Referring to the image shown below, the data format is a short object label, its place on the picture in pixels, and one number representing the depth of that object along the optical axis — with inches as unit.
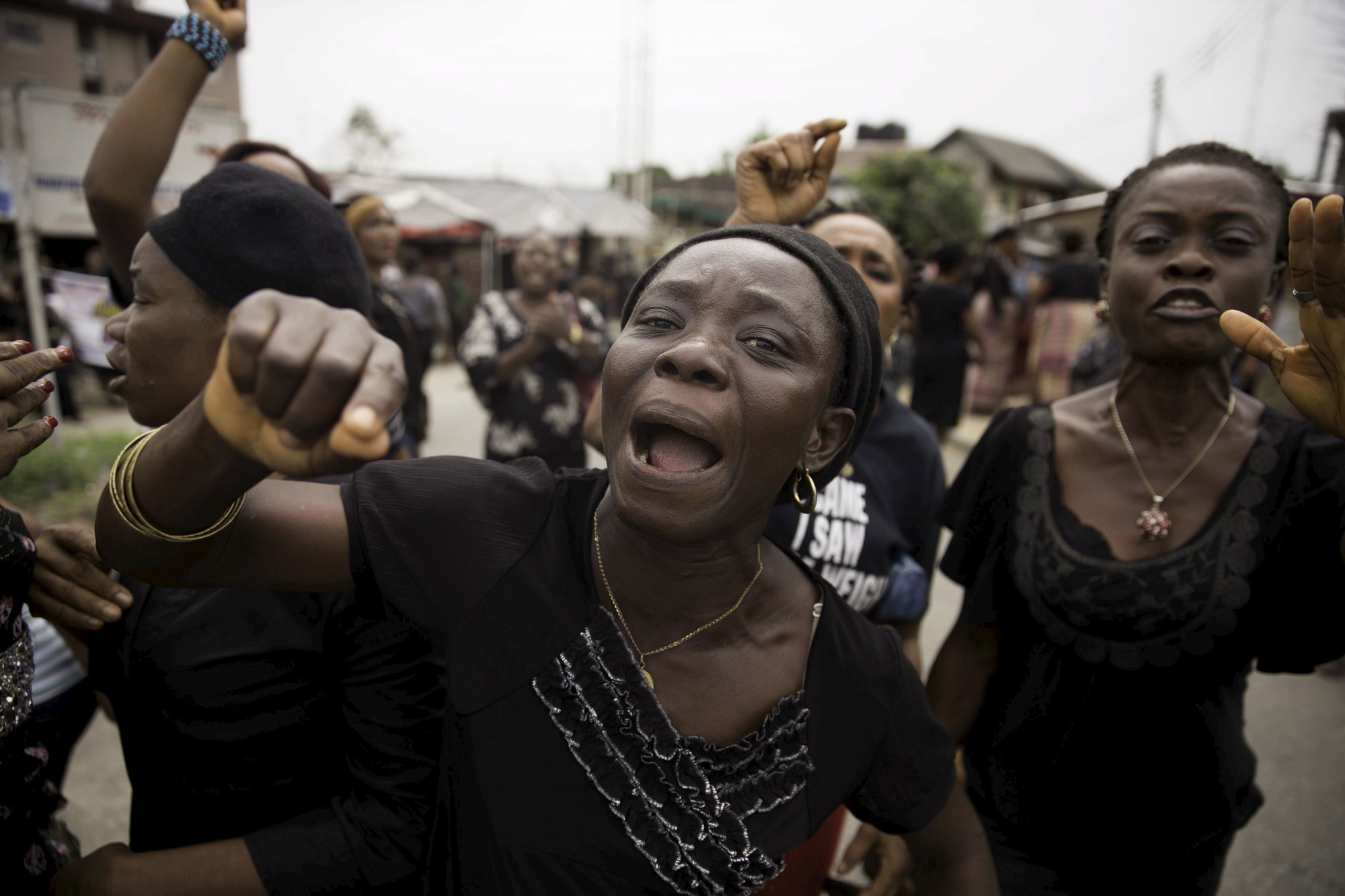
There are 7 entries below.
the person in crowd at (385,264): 167.0
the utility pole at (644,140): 1019.3
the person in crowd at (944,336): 288.8
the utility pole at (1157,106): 716.0
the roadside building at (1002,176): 1401.3
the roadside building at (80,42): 1043.9
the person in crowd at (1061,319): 329.7
